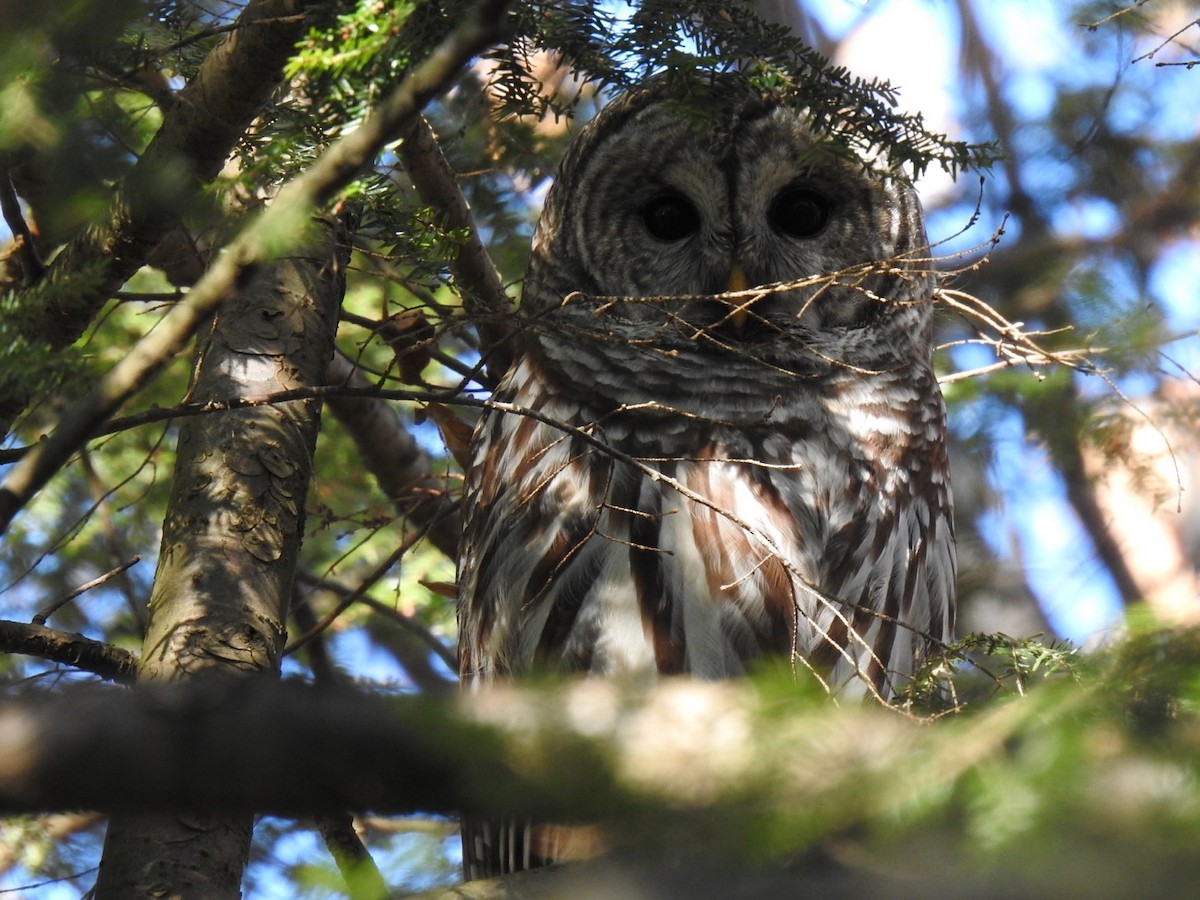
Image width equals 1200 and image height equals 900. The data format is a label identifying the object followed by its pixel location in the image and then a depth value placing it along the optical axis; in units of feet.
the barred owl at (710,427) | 21.45
